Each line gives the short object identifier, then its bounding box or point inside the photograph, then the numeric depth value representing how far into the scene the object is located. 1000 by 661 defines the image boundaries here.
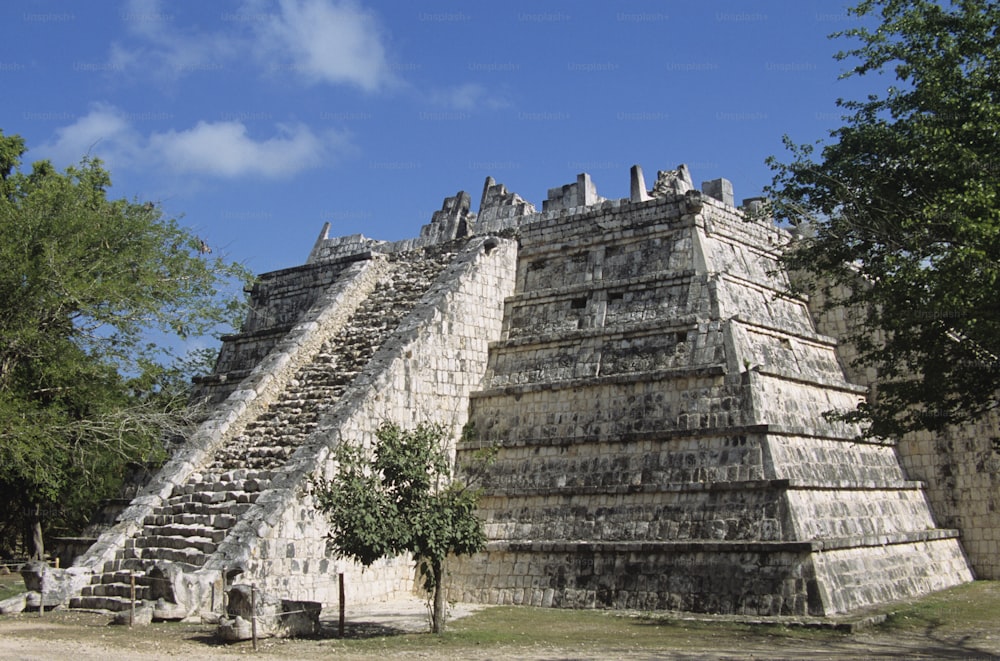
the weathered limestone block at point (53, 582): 14.51
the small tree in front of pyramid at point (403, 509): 11.64
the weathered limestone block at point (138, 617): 12.84
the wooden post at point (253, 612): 11.14
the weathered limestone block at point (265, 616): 11.48
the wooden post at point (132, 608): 12.80
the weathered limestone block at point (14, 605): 14.37
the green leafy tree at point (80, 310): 17.19
